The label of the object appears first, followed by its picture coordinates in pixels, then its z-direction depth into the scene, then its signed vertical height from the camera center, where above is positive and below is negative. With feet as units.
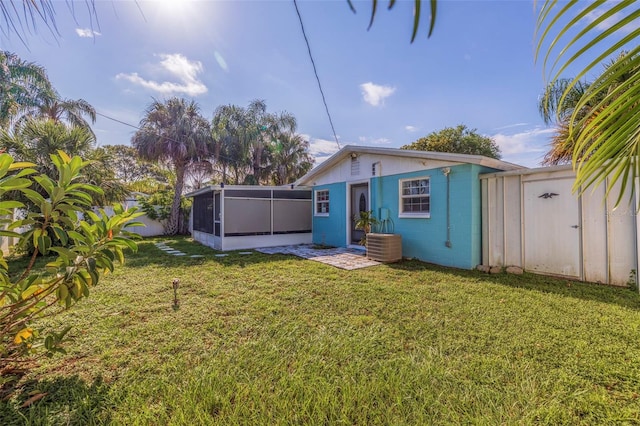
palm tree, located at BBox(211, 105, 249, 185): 49.54 +14.19
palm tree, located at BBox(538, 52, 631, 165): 20.33 +8.03
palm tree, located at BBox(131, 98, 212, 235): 43.88 +13.52
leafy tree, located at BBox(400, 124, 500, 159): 63.99 +17.87
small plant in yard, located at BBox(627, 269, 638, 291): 14.56 -3.50
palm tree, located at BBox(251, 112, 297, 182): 57.00 +17.13
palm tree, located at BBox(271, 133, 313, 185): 60.10 +13.28
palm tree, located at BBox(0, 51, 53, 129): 37.19 +19.36
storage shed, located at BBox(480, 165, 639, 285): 15.16 -0.75
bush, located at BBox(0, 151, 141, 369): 6.21 -0.82
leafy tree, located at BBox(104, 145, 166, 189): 85.05 +16.41
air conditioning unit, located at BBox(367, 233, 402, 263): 22.34 -2.53
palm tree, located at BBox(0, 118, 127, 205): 24.61 +7.11
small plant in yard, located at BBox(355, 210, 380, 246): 26.43 -0.47
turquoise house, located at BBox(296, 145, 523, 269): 20.20 +1.72
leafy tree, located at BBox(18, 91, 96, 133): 41.39 +17.33
